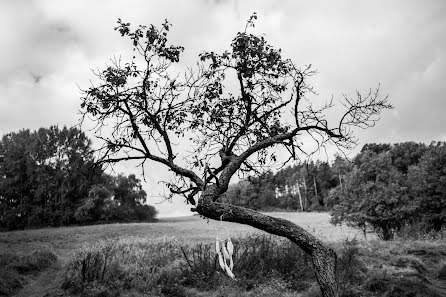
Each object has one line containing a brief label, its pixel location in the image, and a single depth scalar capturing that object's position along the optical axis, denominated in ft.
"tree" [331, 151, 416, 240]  104.99
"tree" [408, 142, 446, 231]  114.42
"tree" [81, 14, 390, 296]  21.80
